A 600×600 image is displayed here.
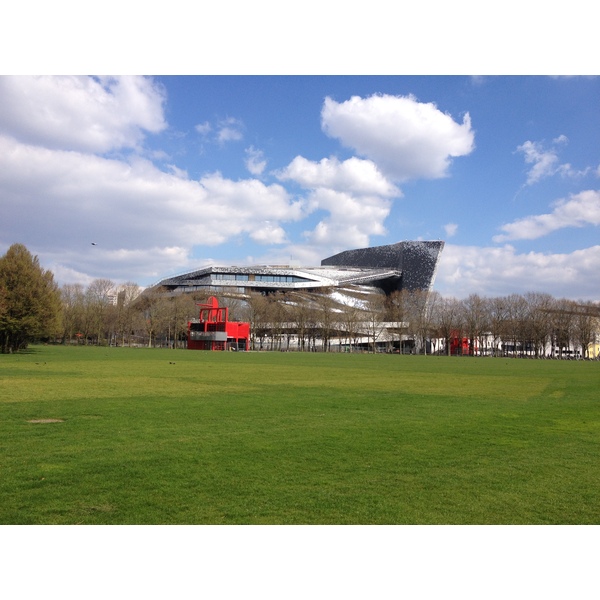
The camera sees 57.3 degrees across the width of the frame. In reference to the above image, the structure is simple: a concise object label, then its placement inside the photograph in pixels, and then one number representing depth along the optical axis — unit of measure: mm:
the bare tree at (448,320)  88312
